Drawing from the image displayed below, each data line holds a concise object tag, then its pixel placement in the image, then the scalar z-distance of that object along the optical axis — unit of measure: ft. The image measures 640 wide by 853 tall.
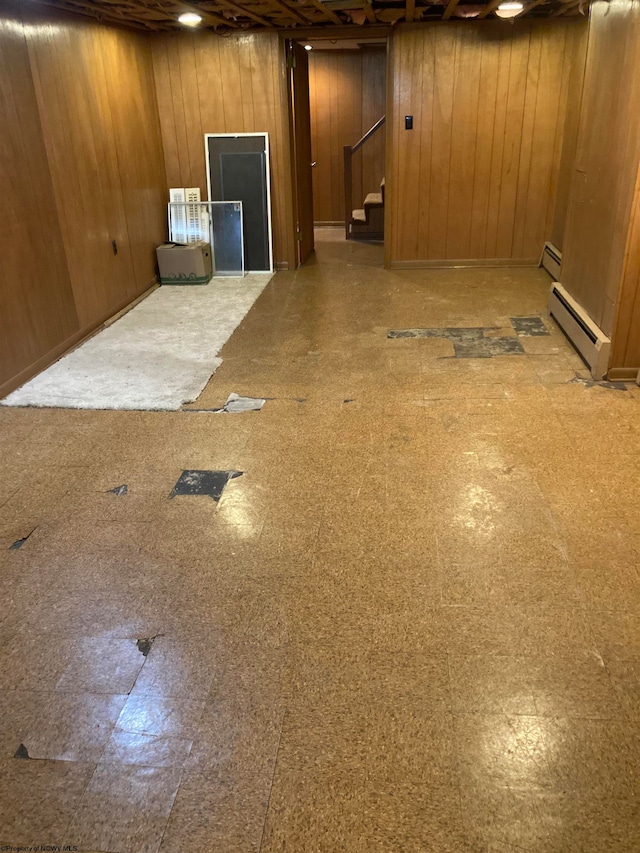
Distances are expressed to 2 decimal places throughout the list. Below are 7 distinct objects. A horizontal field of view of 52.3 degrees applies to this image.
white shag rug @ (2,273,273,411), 12.35
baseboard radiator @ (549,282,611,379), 12.21
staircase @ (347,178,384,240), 25.89
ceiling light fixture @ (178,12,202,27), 16.15
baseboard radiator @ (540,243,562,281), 18.74
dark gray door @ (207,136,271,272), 20.26
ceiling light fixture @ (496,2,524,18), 15.88
